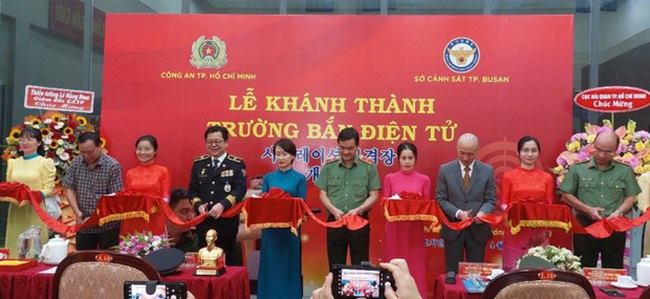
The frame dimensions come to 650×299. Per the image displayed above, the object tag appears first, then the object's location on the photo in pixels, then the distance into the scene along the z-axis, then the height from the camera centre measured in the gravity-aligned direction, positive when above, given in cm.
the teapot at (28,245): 343 -58
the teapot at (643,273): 294 -54
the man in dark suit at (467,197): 448 -27
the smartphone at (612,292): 270 -60
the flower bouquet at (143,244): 317 -51
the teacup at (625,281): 289 -58
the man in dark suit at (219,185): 448 -24
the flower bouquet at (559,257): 290 -47
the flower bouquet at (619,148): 484 +17
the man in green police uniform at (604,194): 437 -21
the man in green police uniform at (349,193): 462 -28
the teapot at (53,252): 325 -58
